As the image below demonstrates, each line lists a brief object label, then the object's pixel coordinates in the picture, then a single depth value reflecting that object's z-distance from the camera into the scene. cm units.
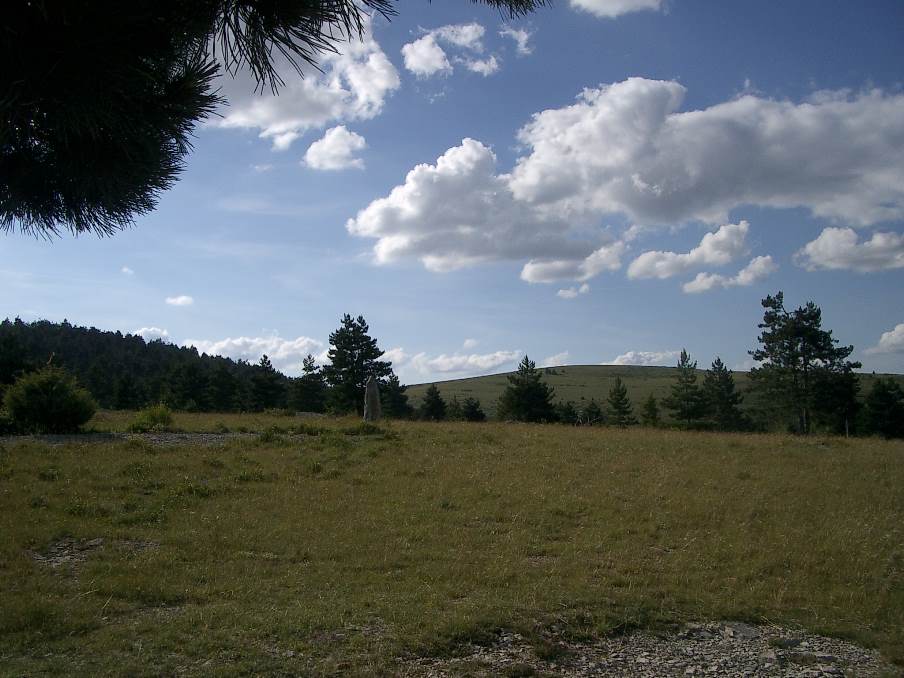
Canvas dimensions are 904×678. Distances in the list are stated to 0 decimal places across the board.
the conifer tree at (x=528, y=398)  4859
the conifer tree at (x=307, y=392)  5644
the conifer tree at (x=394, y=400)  5241
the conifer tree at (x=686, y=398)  5641
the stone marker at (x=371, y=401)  1966
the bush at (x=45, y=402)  1477
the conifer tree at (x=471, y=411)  5325
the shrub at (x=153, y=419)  1633
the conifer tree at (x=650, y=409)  5719
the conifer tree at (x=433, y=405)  5853
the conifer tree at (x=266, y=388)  5431
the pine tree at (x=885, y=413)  4934
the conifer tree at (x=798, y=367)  4591
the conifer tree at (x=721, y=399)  5709
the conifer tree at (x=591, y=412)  5891
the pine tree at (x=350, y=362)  4856
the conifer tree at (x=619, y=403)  6269
